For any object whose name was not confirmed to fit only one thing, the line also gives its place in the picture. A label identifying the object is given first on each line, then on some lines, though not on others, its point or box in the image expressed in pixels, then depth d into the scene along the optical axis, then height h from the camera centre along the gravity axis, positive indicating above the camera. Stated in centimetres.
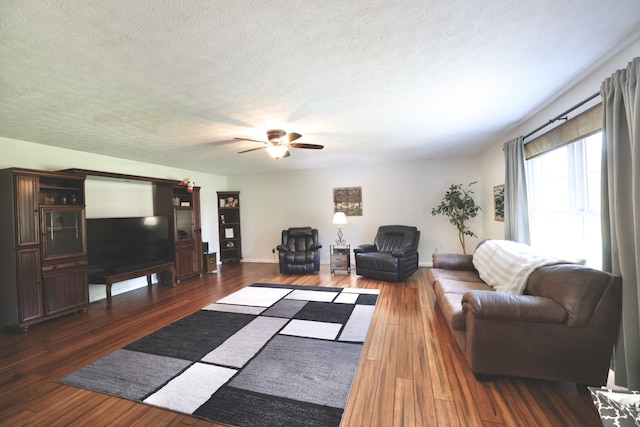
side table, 538 -101
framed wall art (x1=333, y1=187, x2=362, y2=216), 620 +28
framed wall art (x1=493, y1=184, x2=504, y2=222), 420 +8
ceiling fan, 313 +92
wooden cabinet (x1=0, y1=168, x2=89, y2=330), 303 -32
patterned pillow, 113 -96
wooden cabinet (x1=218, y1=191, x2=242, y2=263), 680 -28
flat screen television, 393 -40
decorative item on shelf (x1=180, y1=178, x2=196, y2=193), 524 +71
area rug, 173 -131
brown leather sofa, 172 -89
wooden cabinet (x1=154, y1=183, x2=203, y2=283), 502 -12
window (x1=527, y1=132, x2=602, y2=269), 229 +4
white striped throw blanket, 224 -59
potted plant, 525 -1
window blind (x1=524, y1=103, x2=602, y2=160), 204 +68
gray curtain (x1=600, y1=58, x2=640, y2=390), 156 +2
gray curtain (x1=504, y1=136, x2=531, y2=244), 321 +14
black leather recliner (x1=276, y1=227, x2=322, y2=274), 538 -85
